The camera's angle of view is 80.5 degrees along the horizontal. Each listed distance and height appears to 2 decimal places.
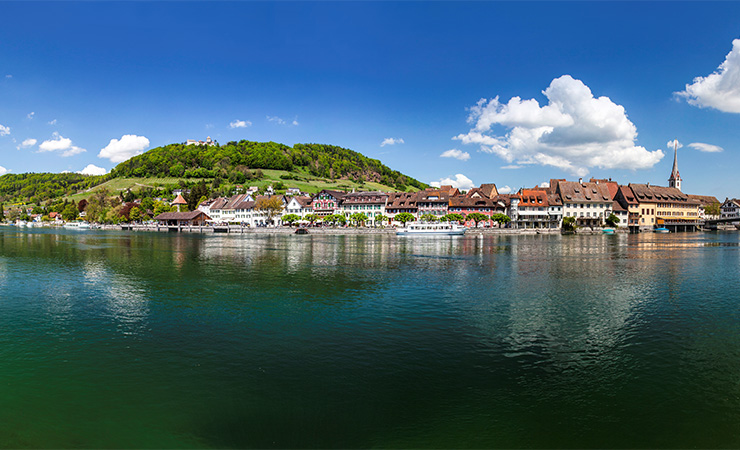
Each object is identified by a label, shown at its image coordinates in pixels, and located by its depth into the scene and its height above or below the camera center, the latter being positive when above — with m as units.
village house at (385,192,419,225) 114.62 +4.53
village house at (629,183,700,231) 109.25 +2.89
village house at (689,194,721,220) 138.99 +5.11
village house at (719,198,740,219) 140.38 +3.12
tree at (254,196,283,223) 127.50 +4.75
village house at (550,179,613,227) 106.62 +3.84
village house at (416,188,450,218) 112.44 +4.67
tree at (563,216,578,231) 102.12 -0.73
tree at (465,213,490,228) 105.31 +0.90
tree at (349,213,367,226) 113.88 +0.93
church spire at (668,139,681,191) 136.50 +13.47
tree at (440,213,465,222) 105.06 +0.91
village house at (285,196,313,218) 127.81 +4.69
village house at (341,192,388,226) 118.44 +4.71
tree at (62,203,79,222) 172.88 +4.31
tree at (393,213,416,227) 107.14 +1.03
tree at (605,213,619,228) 105.06 -0.10
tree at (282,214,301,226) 120.98 +1.17
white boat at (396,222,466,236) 89.50 -1.67
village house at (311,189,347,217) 125.12 +5.47
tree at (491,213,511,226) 104.19 +0.82
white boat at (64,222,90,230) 140.79 -0.72
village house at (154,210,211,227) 132.62 +1.49
